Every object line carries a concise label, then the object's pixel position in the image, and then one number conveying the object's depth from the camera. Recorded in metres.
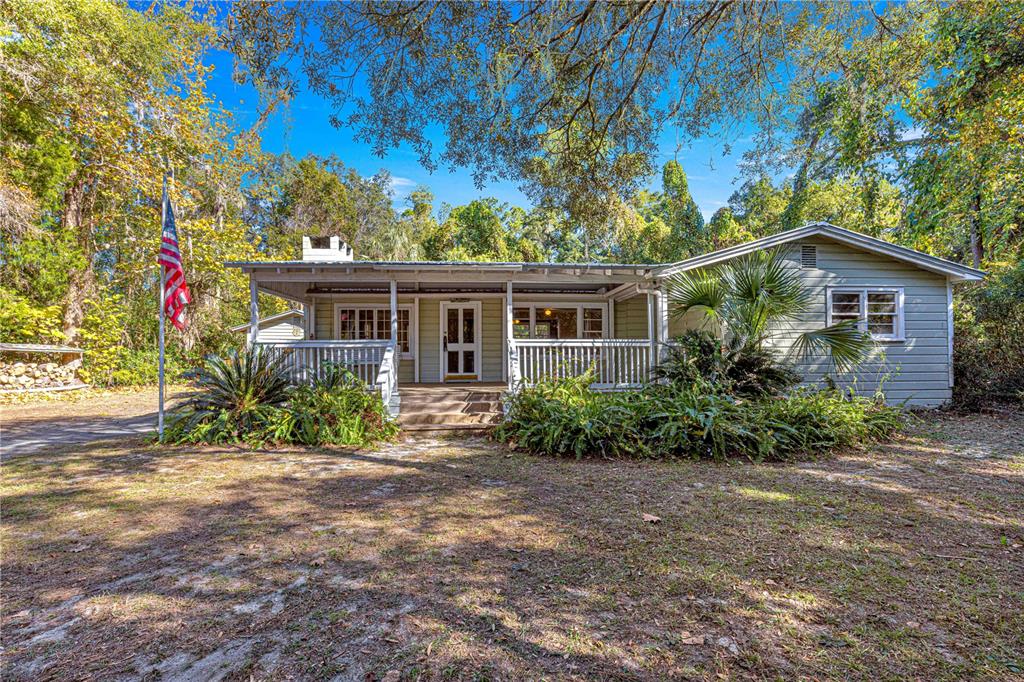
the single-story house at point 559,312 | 8.62
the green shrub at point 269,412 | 6.65
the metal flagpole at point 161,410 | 6.52
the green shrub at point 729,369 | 7.30
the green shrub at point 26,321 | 11.76
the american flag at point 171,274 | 6.59
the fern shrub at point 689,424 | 5.88
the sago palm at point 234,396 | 6.76
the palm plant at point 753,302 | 7.59
